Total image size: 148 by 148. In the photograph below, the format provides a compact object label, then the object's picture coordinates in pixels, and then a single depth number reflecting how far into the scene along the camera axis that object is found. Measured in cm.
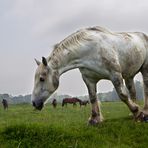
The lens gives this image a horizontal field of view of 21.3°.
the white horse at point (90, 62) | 1062
